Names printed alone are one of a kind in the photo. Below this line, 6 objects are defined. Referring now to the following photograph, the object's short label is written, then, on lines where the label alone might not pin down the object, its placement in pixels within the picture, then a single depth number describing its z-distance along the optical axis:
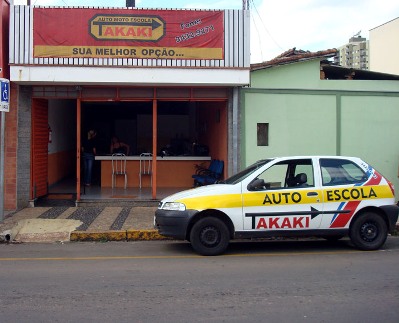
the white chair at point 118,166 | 15.23
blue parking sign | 10.70
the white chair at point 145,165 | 15.22
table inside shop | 15.34
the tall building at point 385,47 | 27.69
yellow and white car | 8.29
